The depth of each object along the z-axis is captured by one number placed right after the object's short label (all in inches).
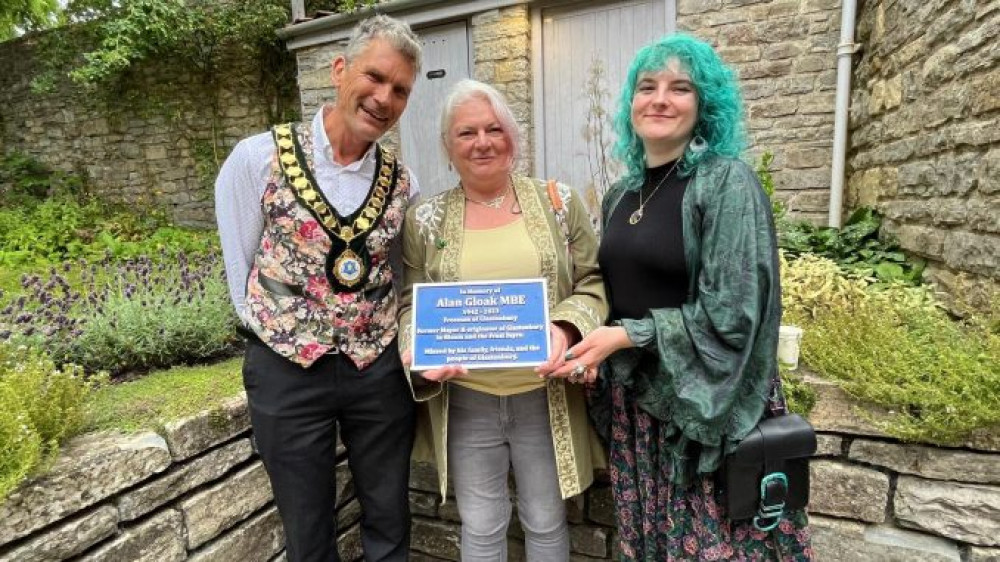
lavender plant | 90.6
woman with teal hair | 54.7
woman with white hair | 68.6
